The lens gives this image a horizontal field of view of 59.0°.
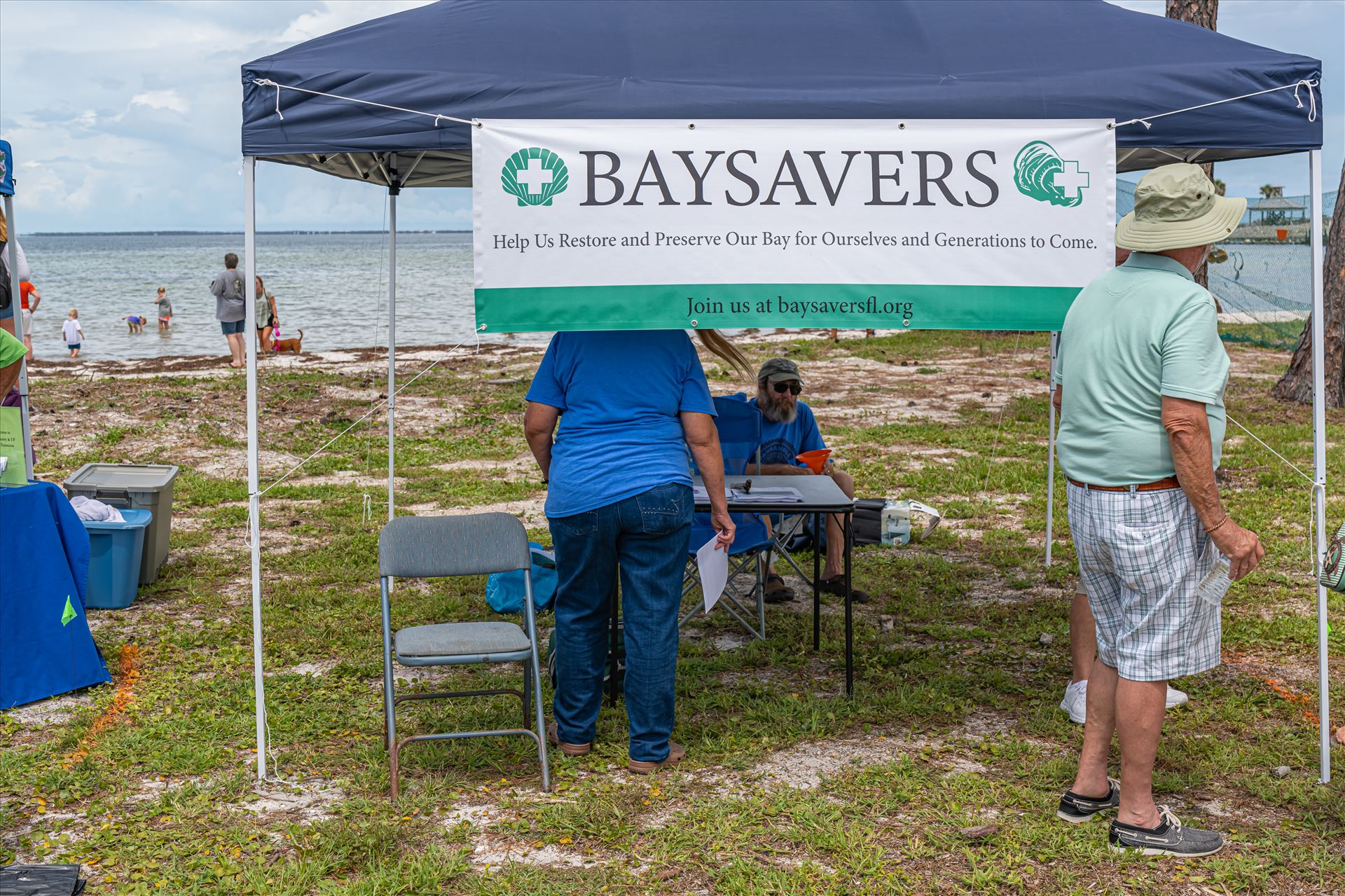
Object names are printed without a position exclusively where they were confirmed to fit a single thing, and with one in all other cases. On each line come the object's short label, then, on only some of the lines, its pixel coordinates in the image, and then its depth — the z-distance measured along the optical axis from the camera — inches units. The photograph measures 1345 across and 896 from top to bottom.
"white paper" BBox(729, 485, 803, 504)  179.0
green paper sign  178.9
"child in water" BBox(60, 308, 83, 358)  857.5
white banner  144.3
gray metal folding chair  148.3
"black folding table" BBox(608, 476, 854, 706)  173.2
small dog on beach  812.6
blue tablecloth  177.5
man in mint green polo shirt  118.7
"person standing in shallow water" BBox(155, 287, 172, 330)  1115.3
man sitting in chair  224.1
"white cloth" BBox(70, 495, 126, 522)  225.8
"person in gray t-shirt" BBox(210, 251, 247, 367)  681.0
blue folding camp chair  211.9
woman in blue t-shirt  145.3
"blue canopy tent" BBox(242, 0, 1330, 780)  143.4
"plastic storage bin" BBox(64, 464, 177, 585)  235.6
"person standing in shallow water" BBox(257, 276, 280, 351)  737.6
